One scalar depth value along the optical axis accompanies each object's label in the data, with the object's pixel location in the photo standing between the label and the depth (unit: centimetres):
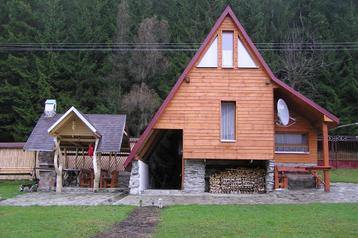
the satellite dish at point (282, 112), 1900
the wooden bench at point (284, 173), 1925
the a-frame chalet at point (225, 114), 1897
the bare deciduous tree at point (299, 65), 3734
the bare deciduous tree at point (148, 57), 3669
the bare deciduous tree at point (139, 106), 3394
